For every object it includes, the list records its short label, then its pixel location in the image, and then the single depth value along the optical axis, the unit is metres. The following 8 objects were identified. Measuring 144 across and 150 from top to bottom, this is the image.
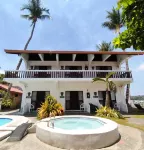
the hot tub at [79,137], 4.60
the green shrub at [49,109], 9.50
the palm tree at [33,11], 21.70
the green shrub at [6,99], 16.74
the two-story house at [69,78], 12.42
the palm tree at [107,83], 11.34
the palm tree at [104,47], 26.35
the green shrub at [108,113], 9.94
